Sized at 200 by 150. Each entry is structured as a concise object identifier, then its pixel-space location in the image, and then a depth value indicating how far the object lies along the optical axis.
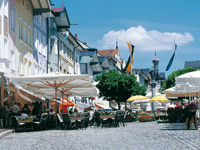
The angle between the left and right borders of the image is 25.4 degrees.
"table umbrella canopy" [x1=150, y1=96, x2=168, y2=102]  40.44
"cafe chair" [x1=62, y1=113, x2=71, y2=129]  22.01
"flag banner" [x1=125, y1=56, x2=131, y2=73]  58.05
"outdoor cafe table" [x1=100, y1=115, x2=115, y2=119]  24.20
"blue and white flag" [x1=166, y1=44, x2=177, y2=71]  53.20
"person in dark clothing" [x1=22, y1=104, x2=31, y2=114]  24.27
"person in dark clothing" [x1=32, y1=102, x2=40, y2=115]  26.25
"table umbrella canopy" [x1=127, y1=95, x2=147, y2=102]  40.66
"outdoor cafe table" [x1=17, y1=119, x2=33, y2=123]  20.70
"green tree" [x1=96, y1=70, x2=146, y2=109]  48.31
